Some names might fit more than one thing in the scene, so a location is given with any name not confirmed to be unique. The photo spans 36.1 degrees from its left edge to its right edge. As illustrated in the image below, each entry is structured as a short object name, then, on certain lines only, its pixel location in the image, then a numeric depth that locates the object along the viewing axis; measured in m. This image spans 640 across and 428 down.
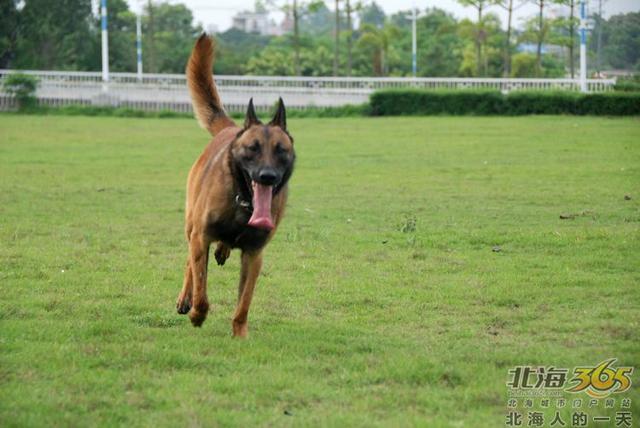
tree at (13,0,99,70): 54.16
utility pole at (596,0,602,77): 25.37
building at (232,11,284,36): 141.69
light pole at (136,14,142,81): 54.34
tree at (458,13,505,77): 53.89
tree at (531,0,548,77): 48.03
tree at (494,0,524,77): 47.38
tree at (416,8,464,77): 61.66
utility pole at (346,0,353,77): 53.44
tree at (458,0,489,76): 50.22
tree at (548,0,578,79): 46.58
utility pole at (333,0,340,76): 50.45
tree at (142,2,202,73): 65.06
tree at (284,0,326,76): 50.91
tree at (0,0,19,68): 52.34
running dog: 6.56
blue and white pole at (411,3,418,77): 55.47
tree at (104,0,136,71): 64.12
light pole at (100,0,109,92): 43.50
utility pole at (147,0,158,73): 53.86
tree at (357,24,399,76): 59.16
